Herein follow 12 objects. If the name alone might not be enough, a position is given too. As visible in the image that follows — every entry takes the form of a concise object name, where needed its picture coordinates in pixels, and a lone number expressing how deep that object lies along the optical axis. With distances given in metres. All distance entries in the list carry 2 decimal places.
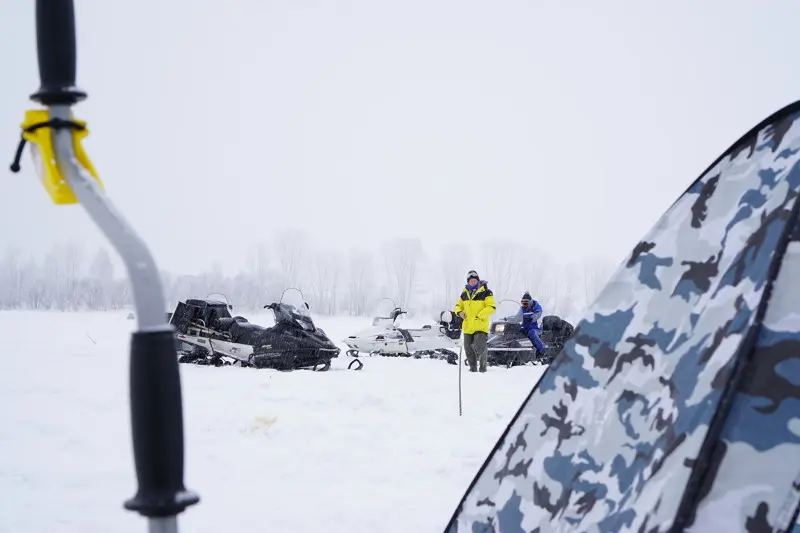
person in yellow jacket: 13.18
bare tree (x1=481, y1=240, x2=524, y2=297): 92.81
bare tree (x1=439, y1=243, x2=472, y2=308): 90.44
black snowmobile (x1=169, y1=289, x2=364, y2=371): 12.98
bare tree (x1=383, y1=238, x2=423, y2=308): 91.06
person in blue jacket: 15.41
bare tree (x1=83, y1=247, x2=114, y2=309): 86.56
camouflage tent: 1.52
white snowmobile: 17.33
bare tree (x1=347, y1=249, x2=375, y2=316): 87.50
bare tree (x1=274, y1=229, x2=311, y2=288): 94.31
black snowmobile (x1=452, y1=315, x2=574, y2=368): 15.66
